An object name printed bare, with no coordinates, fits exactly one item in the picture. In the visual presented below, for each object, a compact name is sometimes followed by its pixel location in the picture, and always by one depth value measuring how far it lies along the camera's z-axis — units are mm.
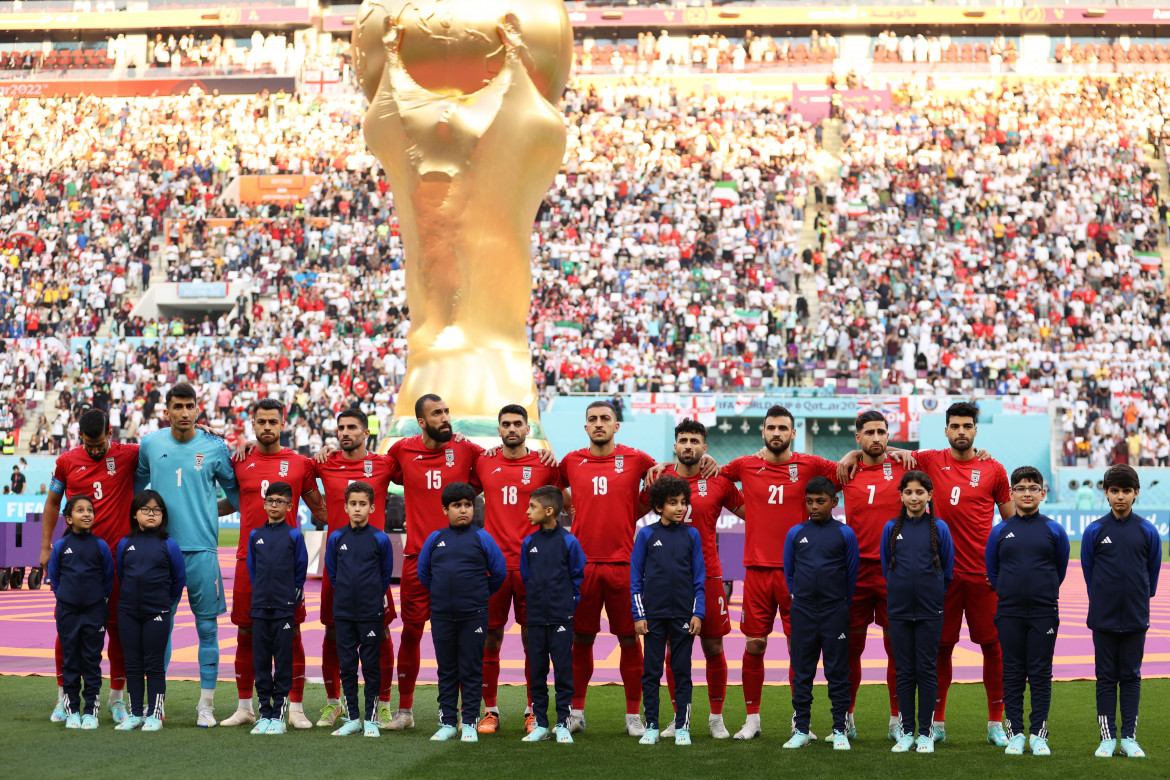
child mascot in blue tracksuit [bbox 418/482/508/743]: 14234
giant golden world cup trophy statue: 30094
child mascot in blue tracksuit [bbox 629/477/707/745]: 14227
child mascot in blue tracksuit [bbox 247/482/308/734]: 14477
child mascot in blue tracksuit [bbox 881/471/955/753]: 13937
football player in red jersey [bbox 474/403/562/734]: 15297
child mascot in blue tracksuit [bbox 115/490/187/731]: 14539
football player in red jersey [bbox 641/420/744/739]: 14773
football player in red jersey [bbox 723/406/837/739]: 15039
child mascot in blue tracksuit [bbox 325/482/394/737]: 14500
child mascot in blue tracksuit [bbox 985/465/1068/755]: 13672
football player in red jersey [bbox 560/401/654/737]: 15086
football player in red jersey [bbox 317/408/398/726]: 15453
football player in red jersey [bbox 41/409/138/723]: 15203
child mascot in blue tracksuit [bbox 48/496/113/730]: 14680
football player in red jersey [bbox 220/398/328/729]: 15062
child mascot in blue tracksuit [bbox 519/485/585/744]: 14445
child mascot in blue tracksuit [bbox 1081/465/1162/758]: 13562
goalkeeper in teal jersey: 15172
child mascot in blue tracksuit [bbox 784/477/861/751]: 14062
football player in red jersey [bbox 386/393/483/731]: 15111
